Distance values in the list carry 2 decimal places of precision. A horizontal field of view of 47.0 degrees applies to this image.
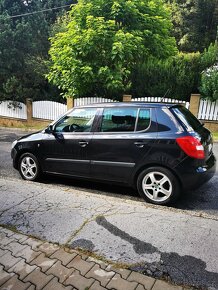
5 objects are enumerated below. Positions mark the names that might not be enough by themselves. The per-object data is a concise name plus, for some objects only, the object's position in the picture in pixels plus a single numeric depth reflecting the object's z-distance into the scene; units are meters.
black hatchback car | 3.74
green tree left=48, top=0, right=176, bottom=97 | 11.49
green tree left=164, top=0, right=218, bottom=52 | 27.31
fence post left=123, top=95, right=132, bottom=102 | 11.93
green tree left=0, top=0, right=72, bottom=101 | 15.07
